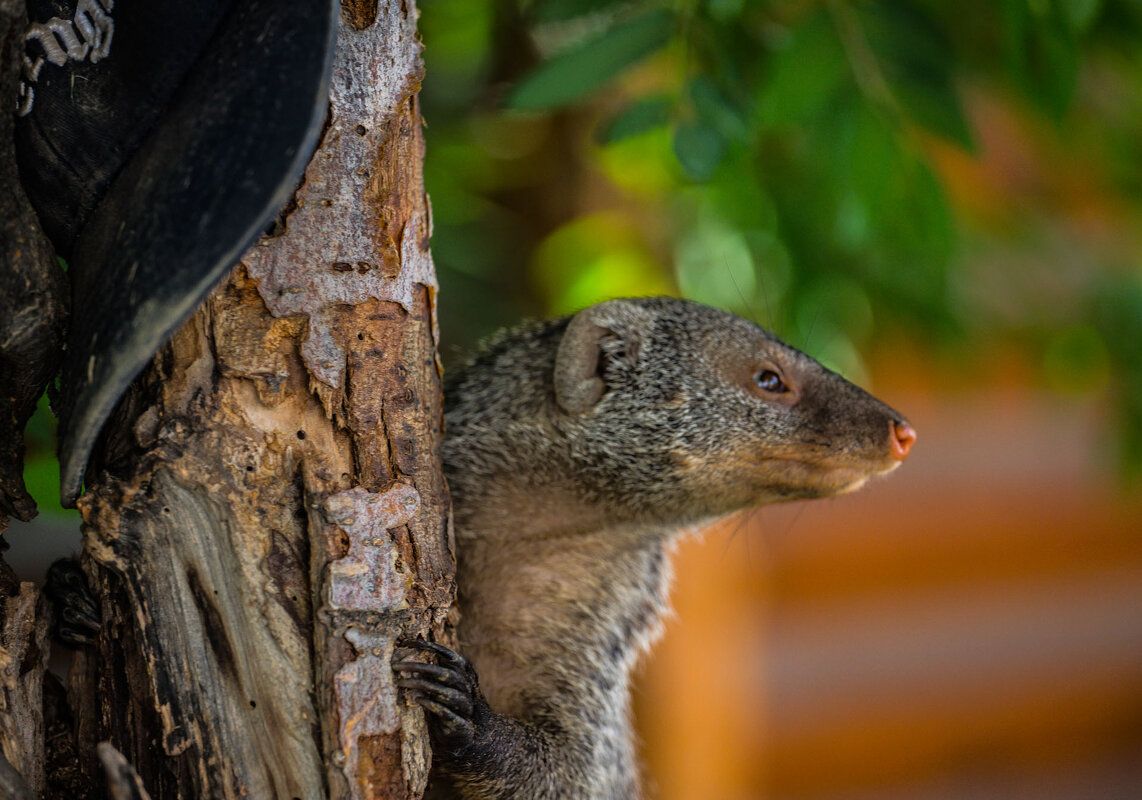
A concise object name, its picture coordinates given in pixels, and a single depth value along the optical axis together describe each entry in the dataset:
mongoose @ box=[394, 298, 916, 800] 2.04
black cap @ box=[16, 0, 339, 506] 1.96
